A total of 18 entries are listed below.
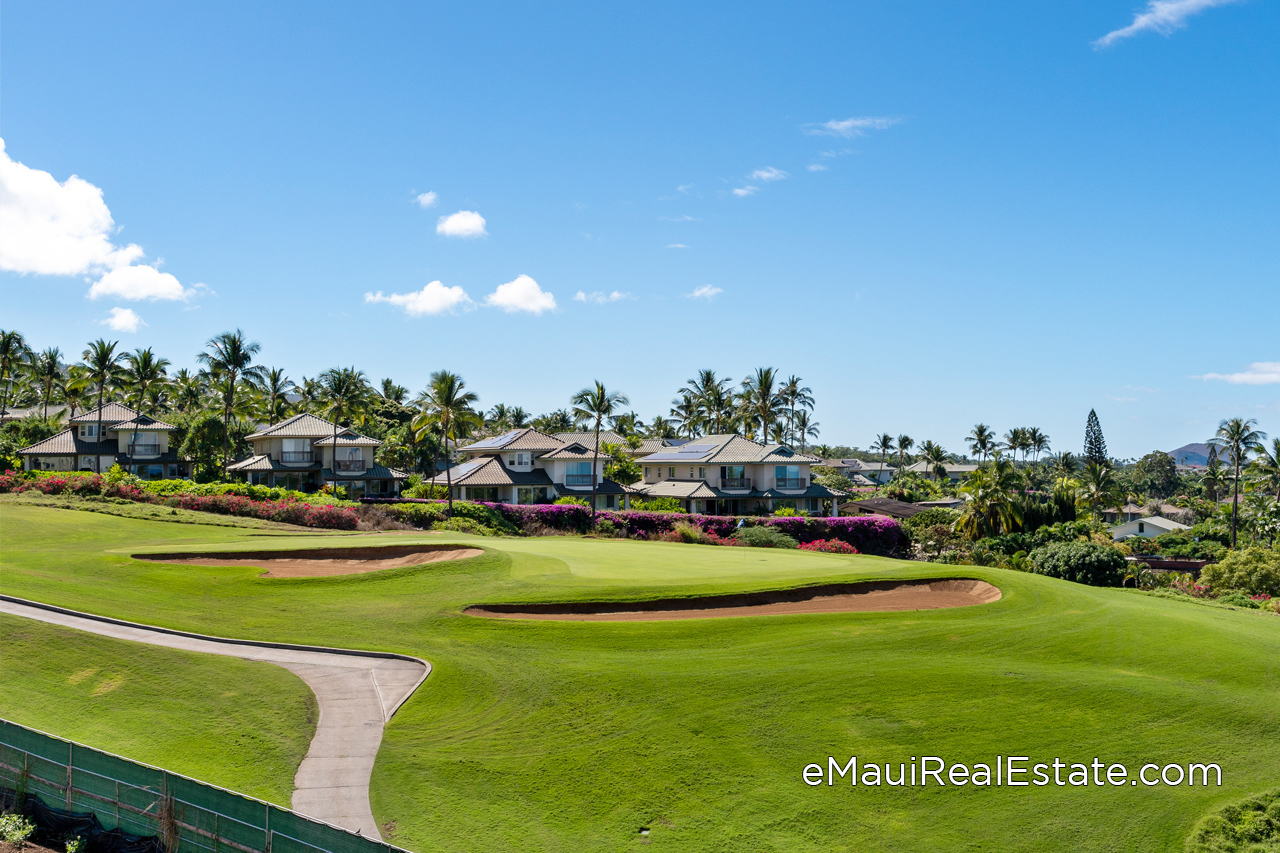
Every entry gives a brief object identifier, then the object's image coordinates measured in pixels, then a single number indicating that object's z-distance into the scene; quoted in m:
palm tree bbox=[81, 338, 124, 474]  71.31
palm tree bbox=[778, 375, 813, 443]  94.51
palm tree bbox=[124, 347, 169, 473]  73.44
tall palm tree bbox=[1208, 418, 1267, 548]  77.50
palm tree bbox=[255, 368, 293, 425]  96.31
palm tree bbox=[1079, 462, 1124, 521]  86.56
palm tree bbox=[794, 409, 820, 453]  140.62
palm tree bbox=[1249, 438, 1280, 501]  66.62
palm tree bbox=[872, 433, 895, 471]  171.71
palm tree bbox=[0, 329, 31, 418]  95.56
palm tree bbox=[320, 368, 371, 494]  86.06
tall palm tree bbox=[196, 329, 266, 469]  74.88
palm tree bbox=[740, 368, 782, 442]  92.31
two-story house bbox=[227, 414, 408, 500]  76.81
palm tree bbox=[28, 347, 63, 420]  95.88
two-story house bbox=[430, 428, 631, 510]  70.25
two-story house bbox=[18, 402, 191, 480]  76.56
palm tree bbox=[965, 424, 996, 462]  139.50
